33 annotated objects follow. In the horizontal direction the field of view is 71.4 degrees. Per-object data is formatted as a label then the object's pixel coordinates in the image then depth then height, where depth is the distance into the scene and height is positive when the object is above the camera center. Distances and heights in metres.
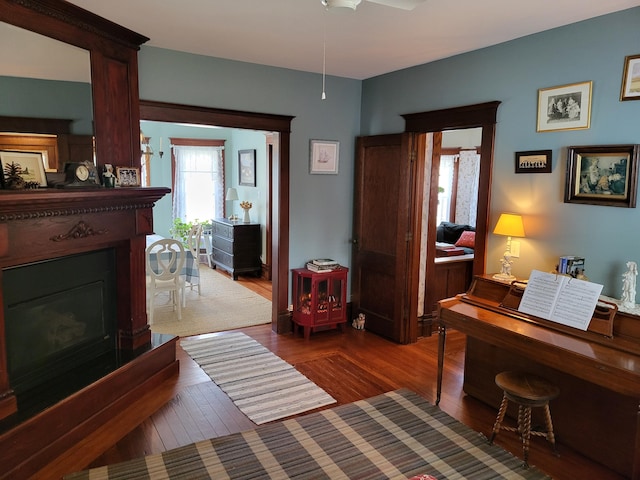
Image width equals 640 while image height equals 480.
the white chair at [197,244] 5.73 -0.81
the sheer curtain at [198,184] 8.02 +0.07
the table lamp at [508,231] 3.32 -0.28
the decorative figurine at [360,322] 5.07 -1.49
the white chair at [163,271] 5.05 -0.96
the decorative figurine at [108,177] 3.22 +0.06
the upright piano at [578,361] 2.35 -0.93
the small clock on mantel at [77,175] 2.99 +0.07
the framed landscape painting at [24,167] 2.60 +0.11
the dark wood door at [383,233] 4.53 -0.45
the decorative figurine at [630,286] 2.71 -0.54
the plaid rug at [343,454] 2.53 -1.59
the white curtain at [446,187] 8.20 +0.10
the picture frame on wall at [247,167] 7.44 +0.36
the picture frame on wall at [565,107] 3.04 +0.61
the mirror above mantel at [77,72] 2.72 +0.77
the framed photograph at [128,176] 3.40 +0.08
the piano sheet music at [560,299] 2.65 -0.65
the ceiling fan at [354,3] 2.13 +0.91
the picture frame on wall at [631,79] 2.78 +0.73
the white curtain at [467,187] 7.91 +0.10
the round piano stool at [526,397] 2.59 -1.17
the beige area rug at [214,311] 4.93 -1.51
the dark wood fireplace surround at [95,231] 2.50 -0.30
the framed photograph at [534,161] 3.27 +0.24
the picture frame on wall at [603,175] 2.81 +0.13
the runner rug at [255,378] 3.27 -1.57
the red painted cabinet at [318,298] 4.68 -1.15
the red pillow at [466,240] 6.64 -0.71
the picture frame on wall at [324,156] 4.86 +0.37
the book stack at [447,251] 5.69 -0.75
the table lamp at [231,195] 7.75 -0.12
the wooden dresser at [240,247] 7.07 -0.94
